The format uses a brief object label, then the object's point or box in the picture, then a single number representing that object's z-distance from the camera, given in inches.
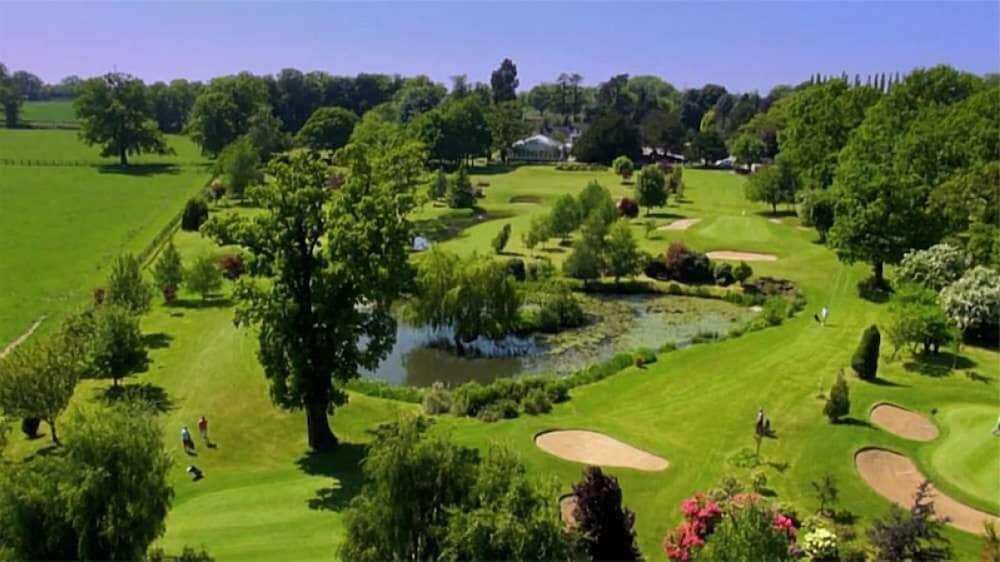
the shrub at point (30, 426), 1139.3
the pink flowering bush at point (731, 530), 626.2
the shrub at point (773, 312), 1712.6
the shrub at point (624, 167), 4001.0
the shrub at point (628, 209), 2851.9
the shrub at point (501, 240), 2277.3
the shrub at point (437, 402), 1273.4
